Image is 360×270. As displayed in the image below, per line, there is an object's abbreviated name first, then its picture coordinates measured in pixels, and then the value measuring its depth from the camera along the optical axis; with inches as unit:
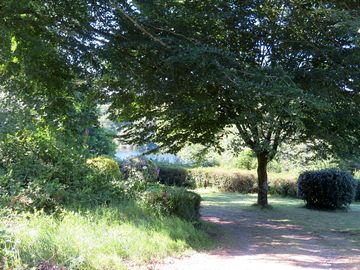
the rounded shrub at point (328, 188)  663.1
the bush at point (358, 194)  904.3
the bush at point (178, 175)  1025.5
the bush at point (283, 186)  930.7
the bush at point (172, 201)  330.6
